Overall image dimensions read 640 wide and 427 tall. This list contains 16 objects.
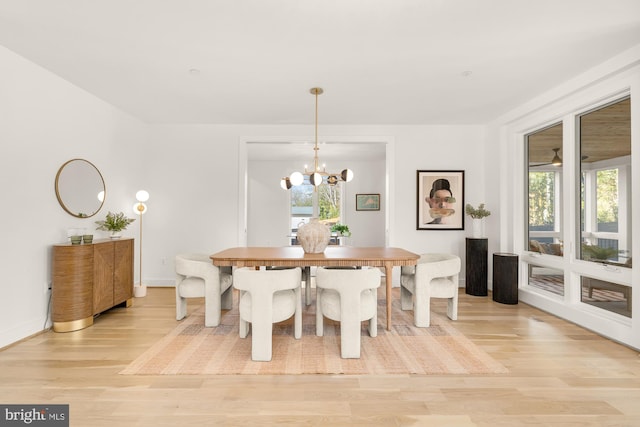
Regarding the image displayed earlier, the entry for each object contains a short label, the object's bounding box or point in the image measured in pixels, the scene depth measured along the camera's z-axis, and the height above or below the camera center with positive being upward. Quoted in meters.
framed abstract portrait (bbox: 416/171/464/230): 5.25 +0.36
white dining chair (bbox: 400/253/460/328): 3.40 -0.71
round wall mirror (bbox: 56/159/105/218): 3.49 +0.35
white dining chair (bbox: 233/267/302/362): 2.59 -0.68
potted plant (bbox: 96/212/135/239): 3.97 -0.07
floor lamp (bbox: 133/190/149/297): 4.55 +0.14
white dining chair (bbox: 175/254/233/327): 3.40 -0.72
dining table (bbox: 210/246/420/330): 3.18 -0.40
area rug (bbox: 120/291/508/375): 2.44 -1.13
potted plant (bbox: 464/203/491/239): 4.75 +0.06
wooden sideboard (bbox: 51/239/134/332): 3.21 -0.68
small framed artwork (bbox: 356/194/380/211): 8.14 +0.44
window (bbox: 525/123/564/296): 3.91 +0.21
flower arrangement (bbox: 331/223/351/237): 7.31 -0.24
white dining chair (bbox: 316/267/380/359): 2.65 -0.69
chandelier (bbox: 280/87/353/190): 3.77 +0.53
